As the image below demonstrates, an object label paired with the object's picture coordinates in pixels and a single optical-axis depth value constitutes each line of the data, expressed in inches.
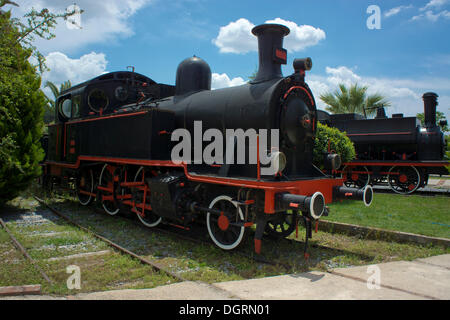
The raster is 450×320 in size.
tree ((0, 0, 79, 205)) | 309.4
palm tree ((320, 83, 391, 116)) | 974.4
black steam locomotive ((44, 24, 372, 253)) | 190.1
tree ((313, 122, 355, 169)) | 364.2
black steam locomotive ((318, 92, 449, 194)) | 468.4
